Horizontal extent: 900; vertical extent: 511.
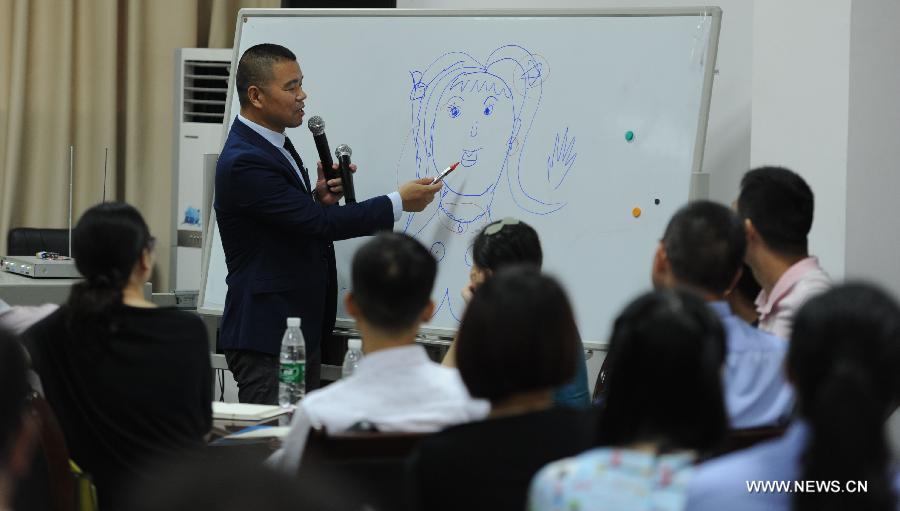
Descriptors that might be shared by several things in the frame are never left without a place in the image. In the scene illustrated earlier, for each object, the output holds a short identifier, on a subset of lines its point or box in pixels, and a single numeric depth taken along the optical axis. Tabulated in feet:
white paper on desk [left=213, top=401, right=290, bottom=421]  18.25
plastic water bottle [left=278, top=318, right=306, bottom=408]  21.06
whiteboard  23.63
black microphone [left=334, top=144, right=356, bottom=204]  24.39
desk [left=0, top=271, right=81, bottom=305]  26.04
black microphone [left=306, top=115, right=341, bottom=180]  24.45
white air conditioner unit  34.63
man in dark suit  23.38
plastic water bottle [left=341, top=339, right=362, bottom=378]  21.62
